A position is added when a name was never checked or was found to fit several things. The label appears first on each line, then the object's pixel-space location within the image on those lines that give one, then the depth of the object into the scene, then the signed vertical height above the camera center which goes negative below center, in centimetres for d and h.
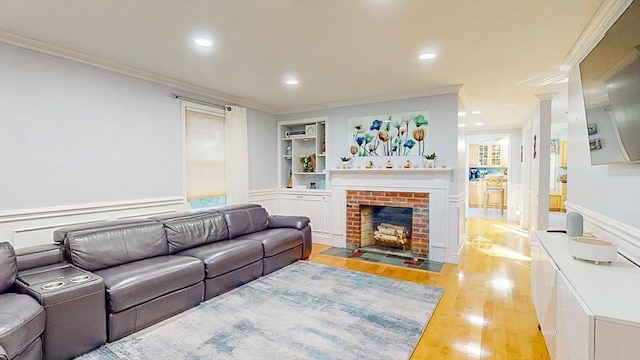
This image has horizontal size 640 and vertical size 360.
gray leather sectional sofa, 204 -80
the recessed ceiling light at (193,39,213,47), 262 +118
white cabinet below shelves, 528 -59
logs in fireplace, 478 -97
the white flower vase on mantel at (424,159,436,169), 423 +16
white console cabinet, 110 -56
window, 414 +25
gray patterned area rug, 213 -124
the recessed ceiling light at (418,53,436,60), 292 +117
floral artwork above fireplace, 441 +63
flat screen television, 142 +46
